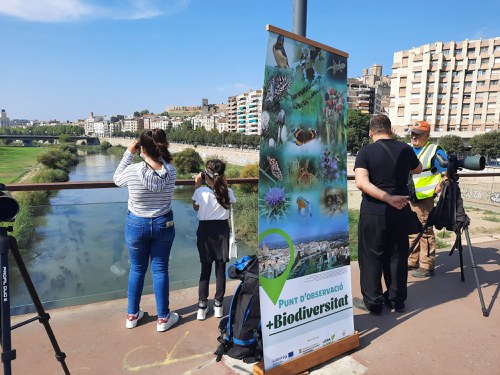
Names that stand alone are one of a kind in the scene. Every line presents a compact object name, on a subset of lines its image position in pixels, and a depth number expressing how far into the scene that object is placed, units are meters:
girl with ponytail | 3.15
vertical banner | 2.20
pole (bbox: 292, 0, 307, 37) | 2.75
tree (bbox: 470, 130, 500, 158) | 53.72
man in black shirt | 3.12
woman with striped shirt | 2.85
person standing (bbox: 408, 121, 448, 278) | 4.20
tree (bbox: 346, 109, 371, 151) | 66.38
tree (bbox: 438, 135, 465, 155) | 55.95
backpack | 2.54
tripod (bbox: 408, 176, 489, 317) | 3.89
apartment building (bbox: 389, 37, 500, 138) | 73.25
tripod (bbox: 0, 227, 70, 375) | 1.81
